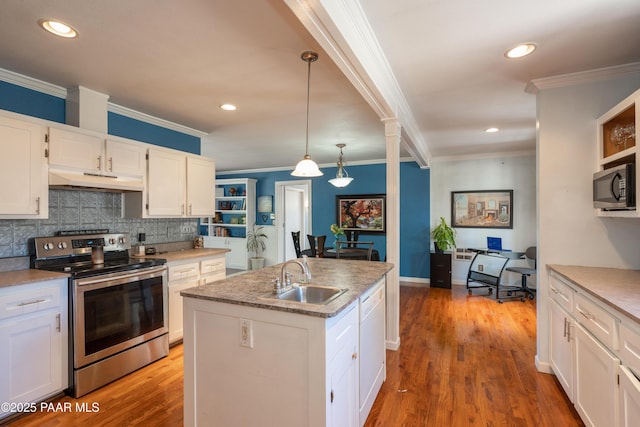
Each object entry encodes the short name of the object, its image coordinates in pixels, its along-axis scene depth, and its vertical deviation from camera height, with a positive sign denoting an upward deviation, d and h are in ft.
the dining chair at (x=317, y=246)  15.67 -1.60
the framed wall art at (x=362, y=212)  20.57 +0.11
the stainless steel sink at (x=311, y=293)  6.28 -1.61
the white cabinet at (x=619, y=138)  6.25 +1.74
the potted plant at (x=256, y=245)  23.53 -2.31
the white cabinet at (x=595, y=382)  5.02 -3.02
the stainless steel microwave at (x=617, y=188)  6.28 +0.52
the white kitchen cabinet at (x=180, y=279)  10.30 -2.25
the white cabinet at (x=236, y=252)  23.72 -2.82
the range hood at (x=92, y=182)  8.23 +0.97
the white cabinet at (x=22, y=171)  7.32 +1.10
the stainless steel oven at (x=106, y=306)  7.66 -2.45
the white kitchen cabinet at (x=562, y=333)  6.91 -2.86
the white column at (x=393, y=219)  9.86 -0.17
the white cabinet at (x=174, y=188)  10.66 +1.01
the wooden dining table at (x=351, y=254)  15.43 -1.98
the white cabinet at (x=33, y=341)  6.64 -2.81
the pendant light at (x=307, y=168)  8.25 +1.22
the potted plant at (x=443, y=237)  18.35 -1.41
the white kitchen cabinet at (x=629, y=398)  4.31 -2.66
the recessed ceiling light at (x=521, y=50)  6.72 +3.59
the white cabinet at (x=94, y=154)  8.27 +1.81
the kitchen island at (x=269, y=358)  4.72 -2.35
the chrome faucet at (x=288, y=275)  6.09 -1.23
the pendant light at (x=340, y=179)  16.19 +1.81
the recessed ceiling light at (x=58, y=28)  5.97 +3.68
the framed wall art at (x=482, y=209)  18.16 +0.26
